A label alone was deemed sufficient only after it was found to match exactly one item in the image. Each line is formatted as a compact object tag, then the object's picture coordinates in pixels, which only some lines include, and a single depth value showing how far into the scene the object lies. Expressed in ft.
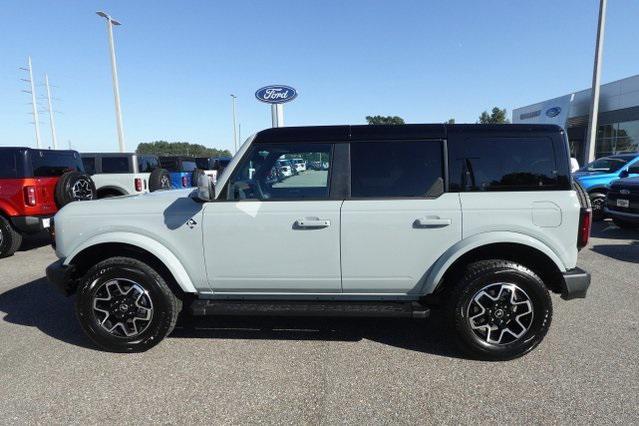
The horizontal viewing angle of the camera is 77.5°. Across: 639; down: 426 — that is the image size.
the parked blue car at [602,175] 32.71
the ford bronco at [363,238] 10.37
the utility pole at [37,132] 109.99
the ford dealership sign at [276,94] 46.34
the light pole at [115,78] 55.88
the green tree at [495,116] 211.20
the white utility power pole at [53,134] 115.44
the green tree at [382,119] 216.74
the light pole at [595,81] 47.80
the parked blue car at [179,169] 41.01
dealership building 76.33
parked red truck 22.25
